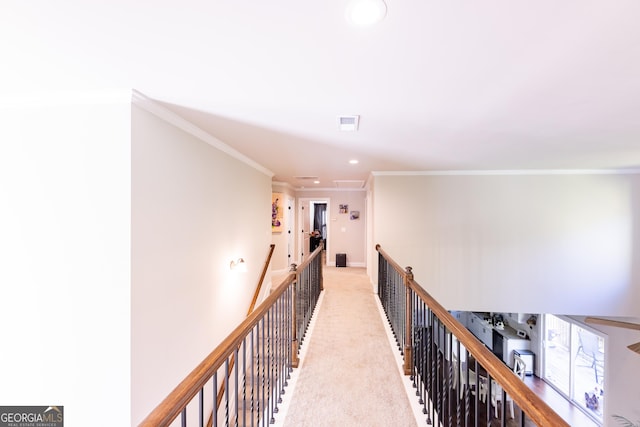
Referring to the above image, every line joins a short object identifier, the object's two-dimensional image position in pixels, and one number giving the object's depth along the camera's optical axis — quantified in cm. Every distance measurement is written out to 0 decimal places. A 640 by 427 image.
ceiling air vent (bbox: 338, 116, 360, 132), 235
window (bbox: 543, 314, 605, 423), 556
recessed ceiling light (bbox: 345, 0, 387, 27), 109
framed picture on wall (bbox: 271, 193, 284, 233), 711
